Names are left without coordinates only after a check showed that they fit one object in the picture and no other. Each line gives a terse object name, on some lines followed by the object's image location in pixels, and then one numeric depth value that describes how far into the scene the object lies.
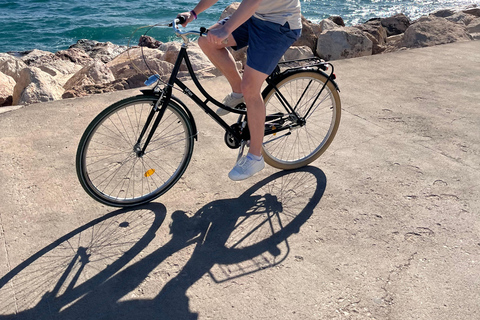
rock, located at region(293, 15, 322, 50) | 9.85
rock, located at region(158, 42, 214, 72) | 6.98
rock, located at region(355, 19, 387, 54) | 10.59
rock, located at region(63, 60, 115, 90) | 6.54
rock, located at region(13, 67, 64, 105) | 5.40
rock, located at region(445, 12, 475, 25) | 13.00
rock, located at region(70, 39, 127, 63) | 15.17
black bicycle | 3.24
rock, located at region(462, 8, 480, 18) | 14.65
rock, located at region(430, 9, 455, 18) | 15.74
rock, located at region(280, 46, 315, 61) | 8.31
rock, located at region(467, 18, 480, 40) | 10.15
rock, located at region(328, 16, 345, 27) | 16.61
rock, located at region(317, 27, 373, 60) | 9.08
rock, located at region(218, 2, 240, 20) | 8.98
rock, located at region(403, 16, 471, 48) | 8.69
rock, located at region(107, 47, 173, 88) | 6.07
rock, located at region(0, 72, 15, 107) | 6.17
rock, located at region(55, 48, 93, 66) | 12.08
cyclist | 3.26
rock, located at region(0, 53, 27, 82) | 7.55
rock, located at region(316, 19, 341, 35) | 12.93
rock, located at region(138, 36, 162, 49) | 15.00
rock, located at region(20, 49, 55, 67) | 12.19
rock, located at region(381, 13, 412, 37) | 14.71
